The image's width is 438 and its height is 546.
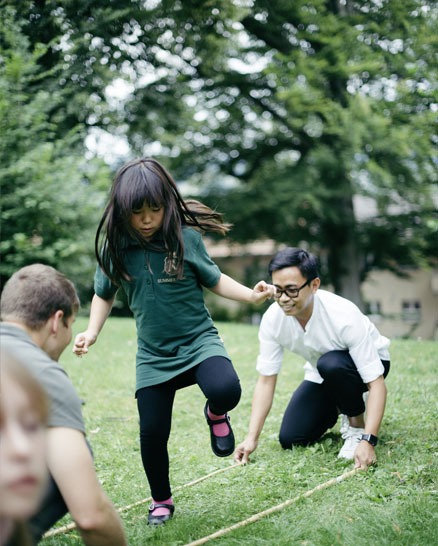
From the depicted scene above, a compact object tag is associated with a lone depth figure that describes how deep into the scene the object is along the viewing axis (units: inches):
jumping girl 126.3
